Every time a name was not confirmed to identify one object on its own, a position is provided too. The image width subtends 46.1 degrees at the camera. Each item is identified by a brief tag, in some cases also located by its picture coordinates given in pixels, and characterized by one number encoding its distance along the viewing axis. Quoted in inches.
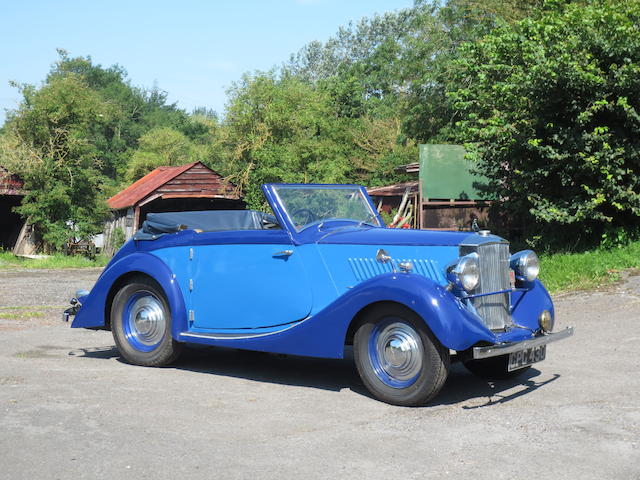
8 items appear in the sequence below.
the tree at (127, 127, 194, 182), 1968.5
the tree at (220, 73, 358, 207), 1218.0
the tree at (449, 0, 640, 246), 530.9
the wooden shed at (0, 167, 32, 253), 1223.5
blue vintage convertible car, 220.8
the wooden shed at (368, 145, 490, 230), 783.1
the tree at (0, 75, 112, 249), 1098.1
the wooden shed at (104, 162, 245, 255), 1275.8
